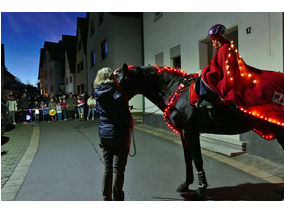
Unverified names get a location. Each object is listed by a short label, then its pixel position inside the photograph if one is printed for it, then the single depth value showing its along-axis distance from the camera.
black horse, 3.08
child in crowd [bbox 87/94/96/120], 14.14
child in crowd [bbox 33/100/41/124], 13.33
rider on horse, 2.80
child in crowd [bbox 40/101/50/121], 14.29
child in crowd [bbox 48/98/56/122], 14.39
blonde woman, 2.78
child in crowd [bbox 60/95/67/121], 14.81
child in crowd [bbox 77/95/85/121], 14.52
